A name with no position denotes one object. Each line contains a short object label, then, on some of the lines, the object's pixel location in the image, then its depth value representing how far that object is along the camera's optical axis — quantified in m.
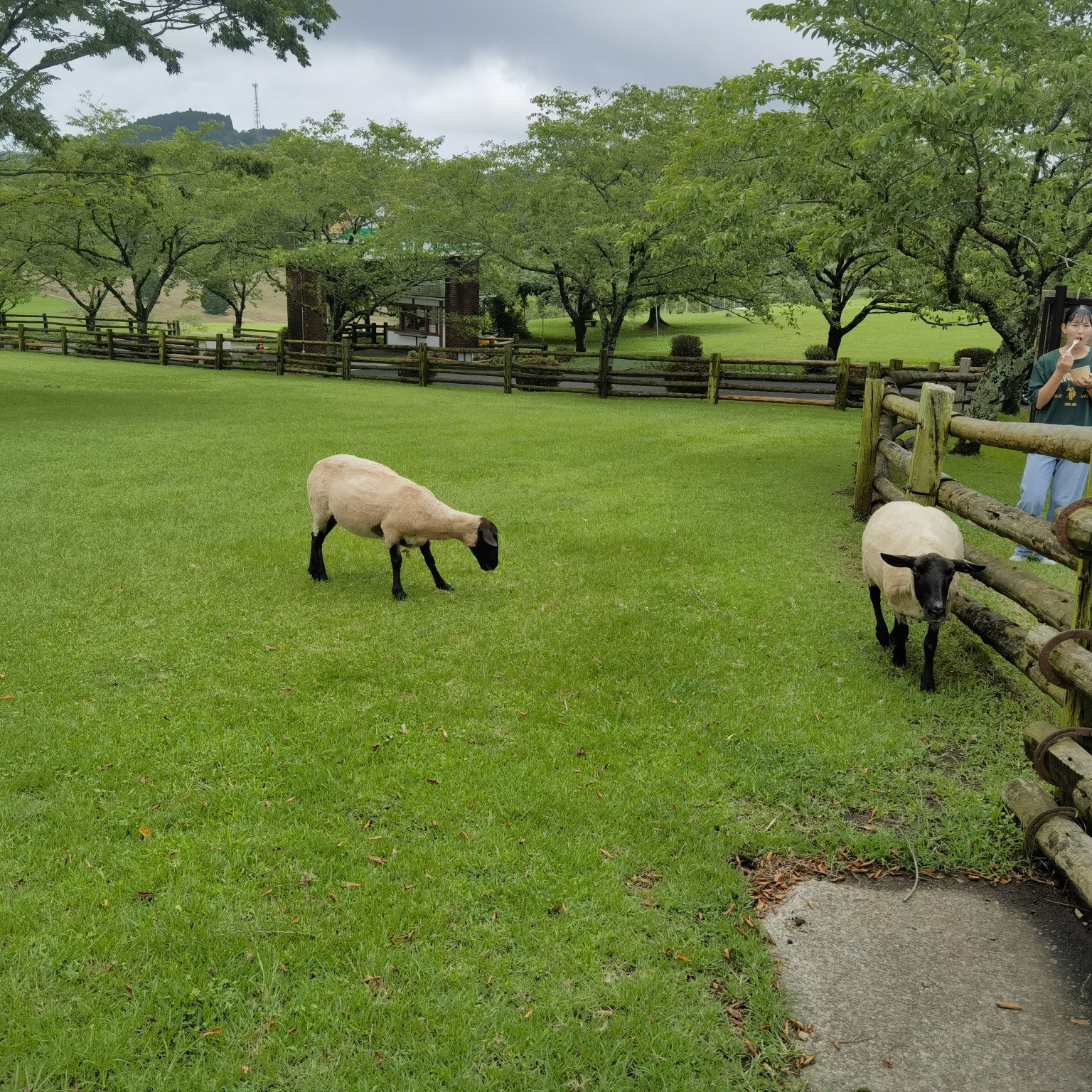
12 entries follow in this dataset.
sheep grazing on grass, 6.69
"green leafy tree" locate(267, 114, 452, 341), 29.53
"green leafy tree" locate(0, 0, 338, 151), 17.55
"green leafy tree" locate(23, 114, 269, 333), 31.61
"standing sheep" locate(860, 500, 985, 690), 5.08
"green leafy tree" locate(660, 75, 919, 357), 11.07
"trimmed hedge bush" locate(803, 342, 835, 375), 32.88
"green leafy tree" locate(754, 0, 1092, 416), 9.48
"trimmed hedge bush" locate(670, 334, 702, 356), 33.91
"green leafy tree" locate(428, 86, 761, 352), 23.95
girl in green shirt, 6.91
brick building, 38.34
